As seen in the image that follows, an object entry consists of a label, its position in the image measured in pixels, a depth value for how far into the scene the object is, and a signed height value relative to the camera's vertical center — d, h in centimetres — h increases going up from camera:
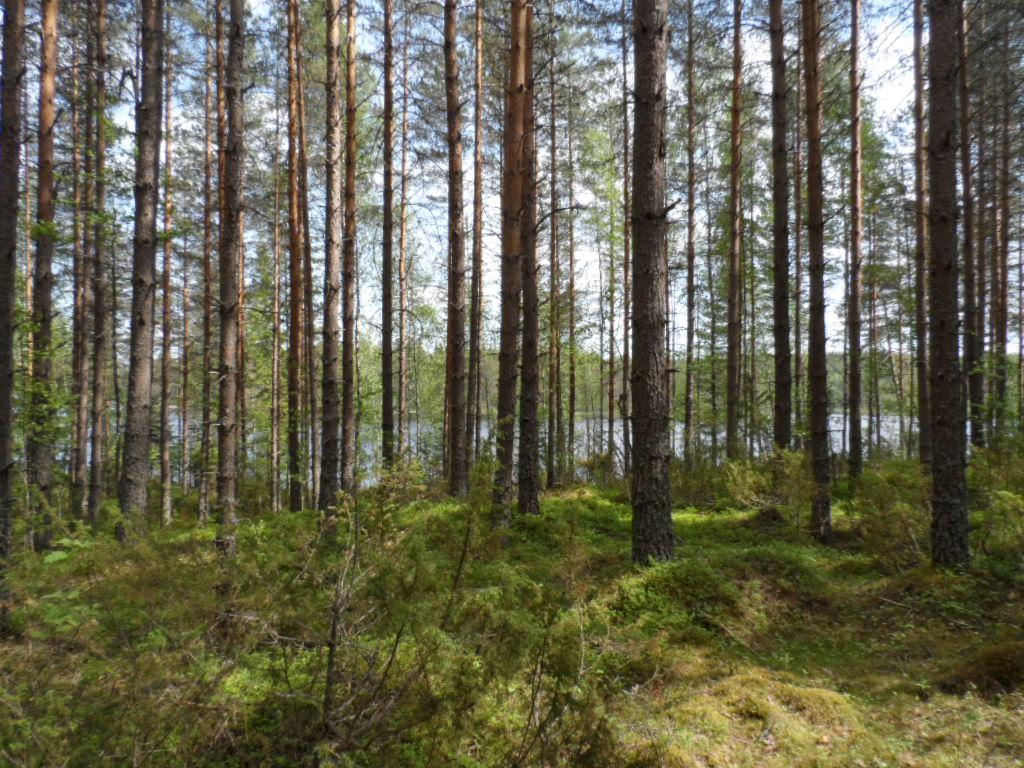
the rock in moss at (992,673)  363 -206
